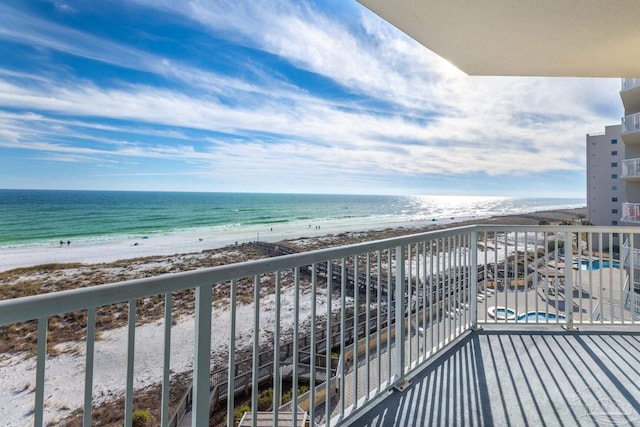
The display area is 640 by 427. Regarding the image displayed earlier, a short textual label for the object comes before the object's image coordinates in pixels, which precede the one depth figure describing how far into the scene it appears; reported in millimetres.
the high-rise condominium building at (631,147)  8797
